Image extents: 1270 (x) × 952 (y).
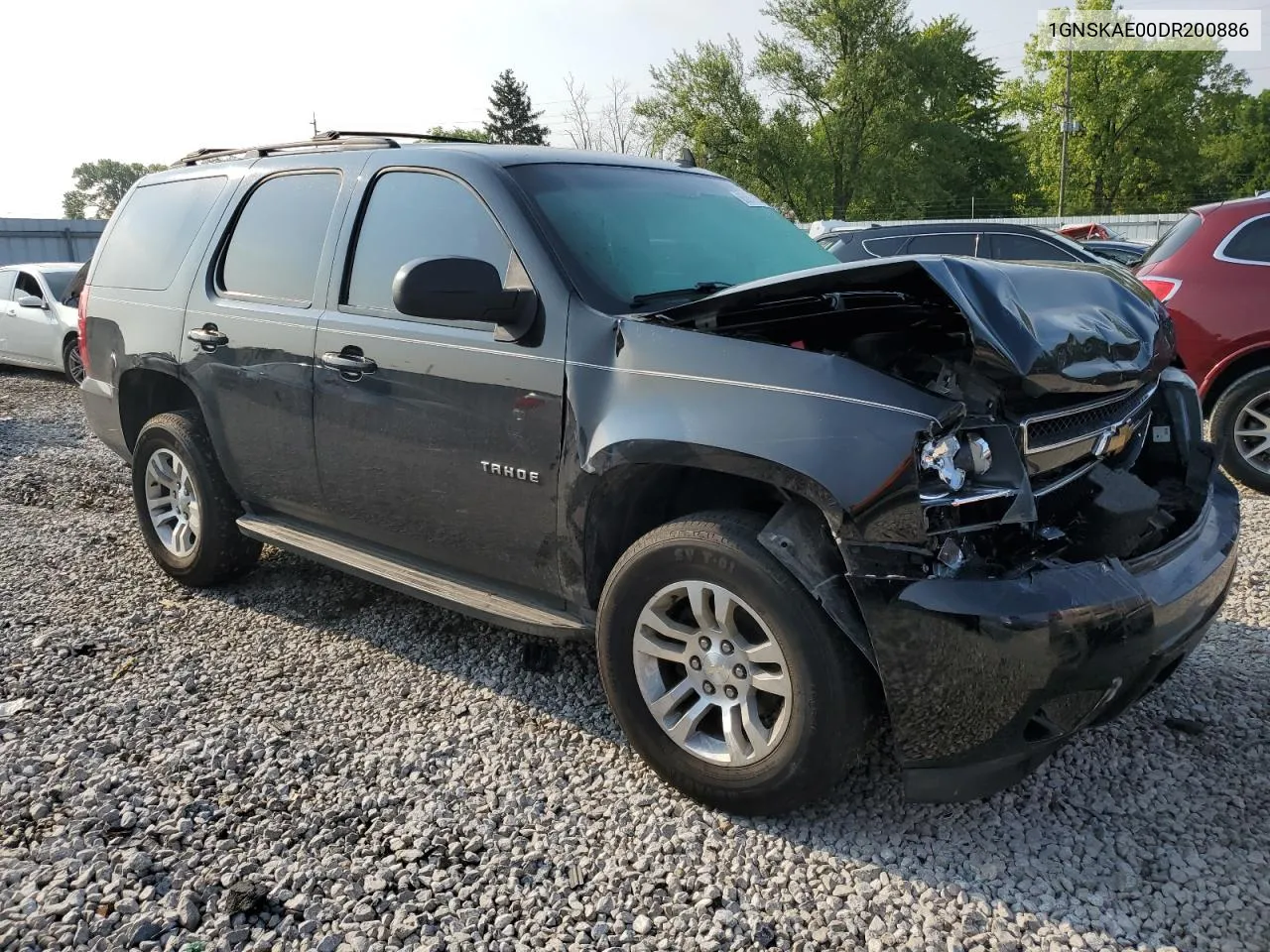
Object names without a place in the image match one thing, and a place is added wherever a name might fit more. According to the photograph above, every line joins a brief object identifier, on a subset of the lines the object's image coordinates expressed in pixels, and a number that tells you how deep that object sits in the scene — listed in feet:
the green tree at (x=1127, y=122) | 164.96
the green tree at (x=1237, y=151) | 180.55
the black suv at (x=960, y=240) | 32.99
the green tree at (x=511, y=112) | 220.23
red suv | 18.98
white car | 39.40
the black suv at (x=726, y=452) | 7.50
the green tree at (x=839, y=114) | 157.38
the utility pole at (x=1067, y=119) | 149.69
